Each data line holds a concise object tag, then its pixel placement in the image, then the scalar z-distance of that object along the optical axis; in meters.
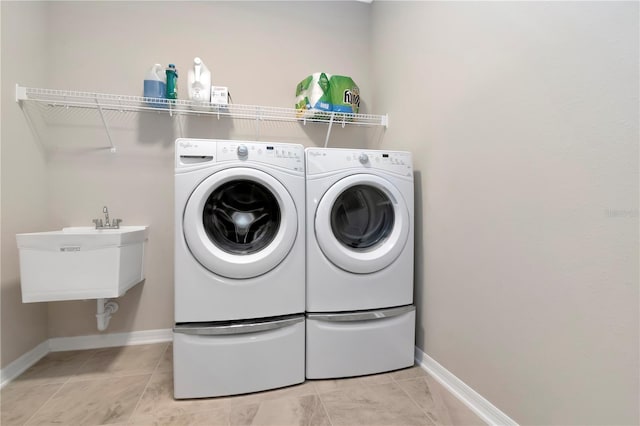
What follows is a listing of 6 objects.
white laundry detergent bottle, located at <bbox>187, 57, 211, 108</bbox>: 1.69
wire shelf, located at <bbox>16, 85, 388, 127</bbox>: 1.62
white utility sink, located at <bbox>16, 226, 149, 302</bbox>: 1.26
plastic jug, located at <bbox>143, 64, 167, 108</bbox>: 1.67
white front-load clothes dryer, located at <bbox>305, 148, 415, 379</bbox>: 1.37
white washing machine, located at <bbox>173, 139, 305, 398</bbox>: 1.24
